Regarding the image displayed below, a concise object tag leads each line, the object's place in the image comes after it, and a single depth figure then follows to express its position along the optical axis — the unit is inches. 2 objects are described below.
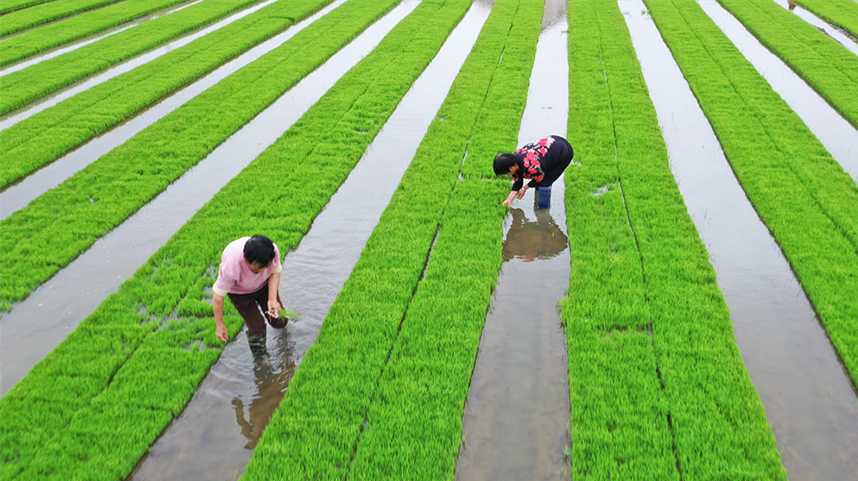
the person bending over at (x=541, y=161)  292.7
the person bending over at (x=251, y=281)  177.6
